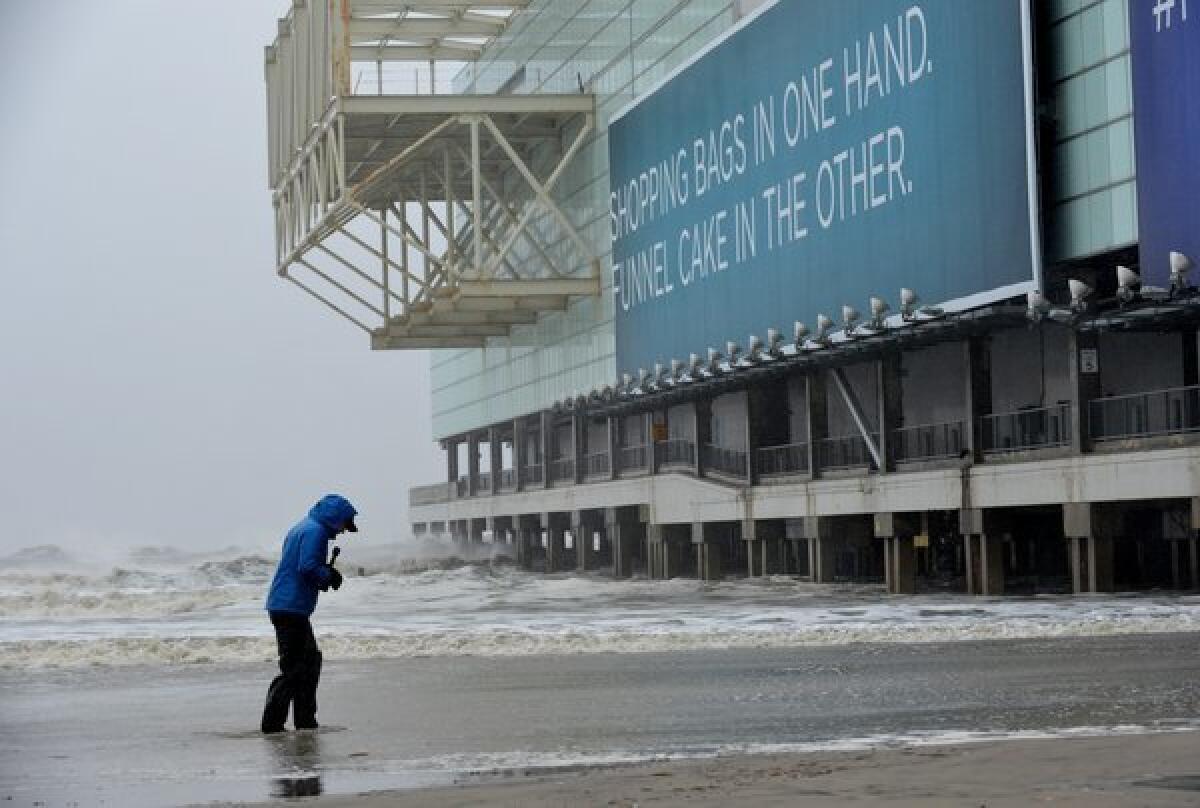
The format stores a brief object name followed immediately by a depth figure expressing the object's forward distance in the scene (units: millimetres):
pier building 40594
